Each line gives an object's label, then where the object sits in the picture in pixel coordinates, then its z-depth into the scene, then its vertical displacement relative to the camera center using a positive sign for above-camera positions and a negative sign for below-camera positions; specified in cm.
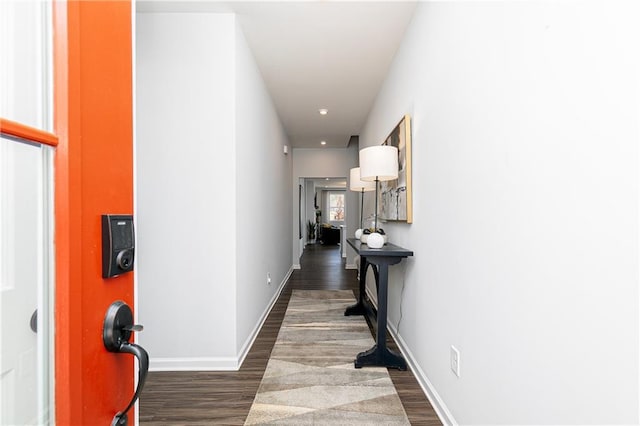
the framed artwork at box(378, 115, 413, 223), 240 +21
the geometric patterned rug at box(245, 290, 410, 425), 178 -114
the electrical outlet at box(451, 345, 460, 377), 159 -76
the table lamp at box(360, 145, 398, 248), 249 +33
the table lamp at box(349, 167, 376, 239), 357 +27
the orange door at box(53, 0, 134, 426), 49 +4
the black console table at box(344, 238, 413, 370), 233 -79
